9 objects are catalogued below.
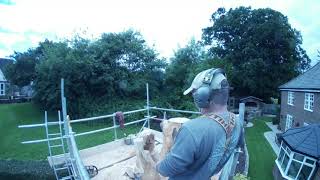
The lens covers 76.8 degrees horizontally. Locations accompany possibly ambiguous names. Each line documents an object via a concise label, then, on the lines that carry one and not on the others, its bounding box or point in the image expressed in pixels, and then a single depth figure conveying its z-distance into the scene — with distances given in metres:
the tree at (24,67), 22.47
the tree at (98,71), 15.69
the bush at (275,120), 18.72
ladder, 3.88
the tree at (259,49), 20.51
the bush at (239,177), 5.30
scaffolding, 2.00
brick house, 12.33
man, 1.31
